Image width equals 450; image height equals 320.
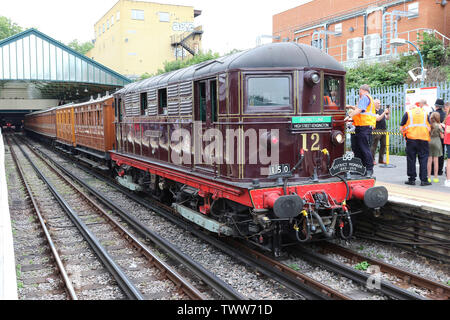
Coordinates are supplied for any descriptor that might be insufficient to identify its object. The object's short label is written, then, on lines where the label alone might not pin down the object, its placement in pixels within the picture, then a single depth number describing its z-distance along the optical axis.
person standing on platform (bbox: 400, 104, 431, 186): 8.41
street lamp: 16.38
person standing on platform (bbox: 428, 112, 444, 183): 9.02
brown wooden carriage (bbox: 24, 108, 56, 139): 27.75
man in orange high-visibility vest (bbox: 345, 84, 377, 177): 7.64
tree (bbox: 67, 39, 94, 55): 94.50
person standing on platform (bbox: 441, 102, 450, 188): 8.38
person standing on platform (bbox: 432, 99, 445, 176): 9.97
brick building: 23.36
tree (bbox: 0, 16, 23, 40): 73.00
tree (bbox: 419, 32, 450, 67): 20.14
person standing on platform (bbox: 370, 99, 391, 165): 11.51
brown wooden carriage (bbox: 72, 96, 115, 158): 14.27
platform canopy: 29.78
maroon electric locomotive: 6.19
